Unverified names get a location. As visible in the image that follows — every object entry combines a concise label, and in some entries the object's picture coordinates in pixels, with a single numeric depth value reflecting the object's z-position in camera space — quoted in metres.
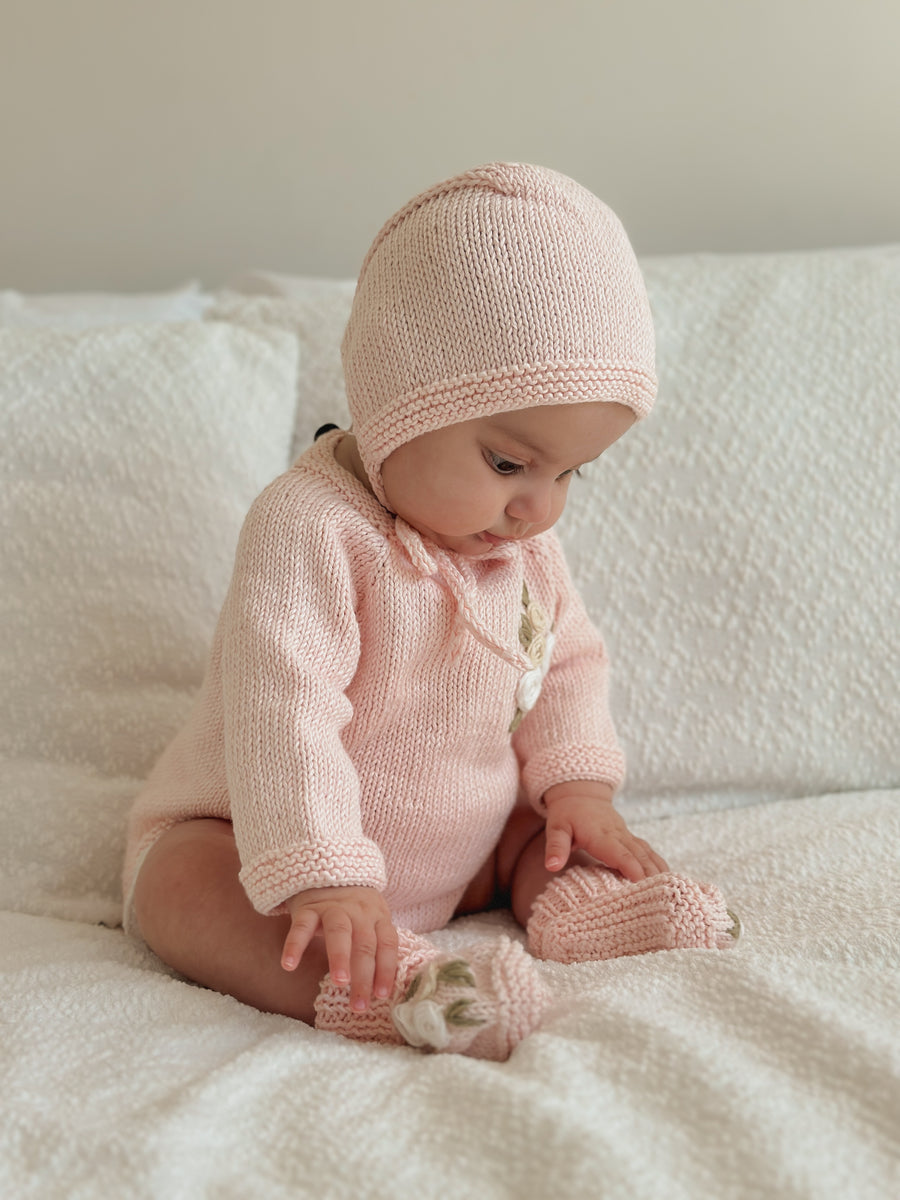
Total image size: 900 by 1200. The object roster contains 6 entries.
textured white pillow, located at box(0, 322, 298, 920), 1.08
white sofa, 0.74
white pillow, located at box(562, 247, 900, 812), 1.19
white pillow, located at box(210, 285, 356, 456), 1.30
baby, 0.78
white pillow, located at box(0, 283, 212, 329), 1.35
